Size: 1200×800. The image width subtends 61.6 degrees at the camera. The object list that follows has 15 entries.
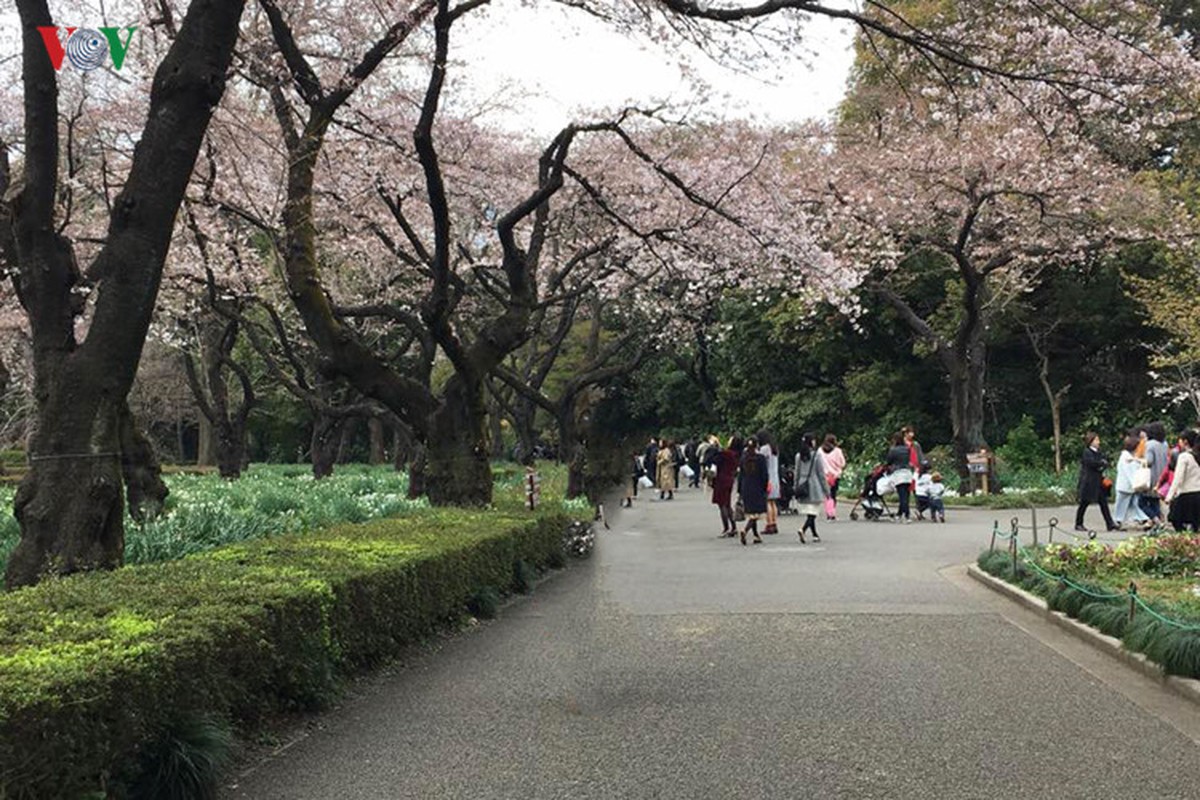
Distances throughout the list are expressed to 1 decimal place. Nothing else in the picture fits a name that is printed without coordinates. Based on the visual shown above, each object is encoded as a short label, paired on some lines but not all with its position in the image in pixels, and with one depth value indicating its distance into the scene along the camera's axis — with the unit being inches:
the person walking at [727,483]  634.8
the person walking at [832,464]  697.6
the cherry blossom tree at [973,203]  831.7
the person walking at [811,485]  610.9
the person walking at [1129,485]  597.9
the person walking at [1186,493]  494.6
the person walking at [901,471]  720.3
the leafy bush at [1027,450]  1107.9
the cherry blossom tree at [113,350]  263.4
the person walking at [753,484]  595.8
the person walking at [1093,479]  625.9
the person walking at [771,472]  607.2
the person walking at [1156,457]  595.8
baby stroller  745.6
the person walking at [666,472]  1072.8
